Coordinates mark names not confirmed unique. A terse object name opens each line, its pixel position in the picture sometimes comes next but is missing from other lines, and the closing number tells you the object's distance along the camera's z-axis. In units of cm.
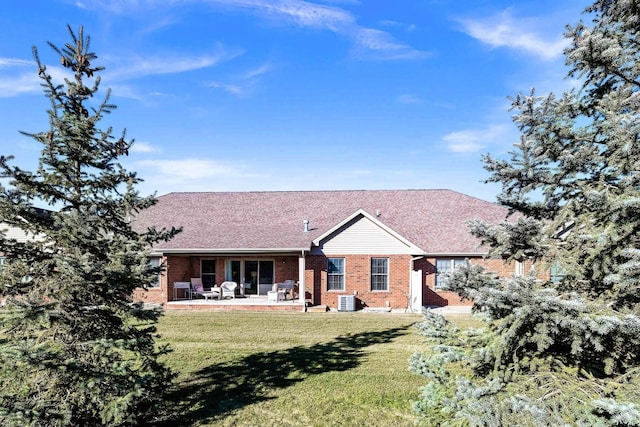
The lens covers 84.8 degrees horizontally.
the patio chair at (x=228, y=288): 1903
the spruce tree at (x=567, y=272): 324
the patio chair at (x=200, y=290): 1877
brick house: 1791
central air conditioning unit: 1730
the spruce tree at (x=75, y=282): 471
